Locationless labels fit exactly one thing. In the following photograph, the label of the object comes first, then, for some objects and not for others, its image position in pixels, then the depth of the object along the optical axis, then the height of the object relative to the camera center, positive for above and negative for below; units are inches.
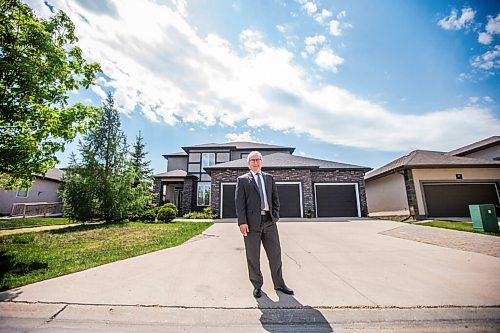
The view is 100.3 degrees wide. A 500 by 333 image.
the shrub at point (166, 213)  473.0 -19.3
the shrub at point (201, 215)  579.6 -30.5
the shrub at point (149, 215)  508.1 -24.4
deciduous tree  193.2 +108.2
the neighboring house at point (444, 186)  481.1 +34.3
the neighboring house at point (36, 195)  642.8 +39.8
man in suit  105.0 -10.0
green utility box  294.8 -25.5
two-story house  555.8 +42.0
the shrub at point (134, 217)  517.3 -29.1
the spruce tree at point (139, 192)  490.6 +31.1
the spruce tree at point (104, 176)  433.7 +64.4
